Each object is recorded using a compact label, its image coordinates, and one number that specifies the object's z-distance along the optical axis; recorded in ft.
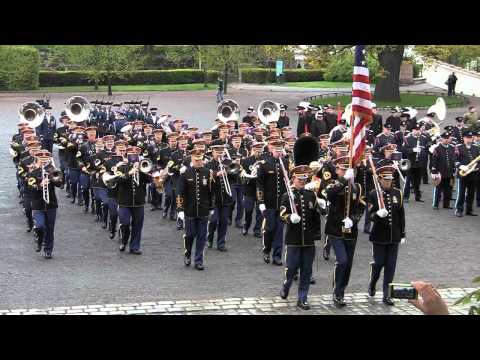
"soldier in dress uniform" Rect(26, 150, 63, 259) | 39.88
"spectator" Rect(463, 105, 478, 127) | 71.54
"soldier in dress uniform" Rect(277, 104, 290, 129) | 72.10
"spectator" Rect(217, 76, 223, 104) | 131.54
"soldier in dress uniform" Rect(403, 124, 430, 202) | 57.67
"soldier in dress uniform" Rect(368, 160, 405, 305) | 33.37
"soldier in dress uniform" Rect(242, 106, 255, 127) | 69.30
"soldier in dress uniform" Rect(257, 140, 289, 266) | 39.60
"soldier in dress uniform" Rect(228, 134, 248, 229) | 48.55
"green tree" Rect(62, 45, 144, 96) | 152.97
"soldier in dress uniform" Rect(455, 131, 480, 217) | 52.80
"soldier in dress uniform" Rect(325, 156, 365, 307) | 32.81
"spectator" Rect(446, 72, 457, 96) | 130.62
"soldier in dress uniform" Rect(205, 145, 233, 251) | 42.88
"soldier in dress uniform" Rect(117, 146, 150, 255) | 41.68
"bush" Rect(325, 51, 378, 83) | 123.85
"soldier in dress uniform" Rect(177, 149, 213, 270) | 38.75
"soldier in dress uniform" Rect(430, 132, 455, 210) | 54.60
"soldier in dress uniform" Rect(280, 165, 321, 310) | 32.60
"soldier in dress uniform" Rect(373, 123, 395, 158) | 55.72
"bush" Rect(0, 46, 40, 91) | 154.61
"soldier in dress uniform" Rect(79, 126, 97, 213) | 50.55
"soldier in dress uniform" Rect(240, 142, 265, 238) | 45.09
